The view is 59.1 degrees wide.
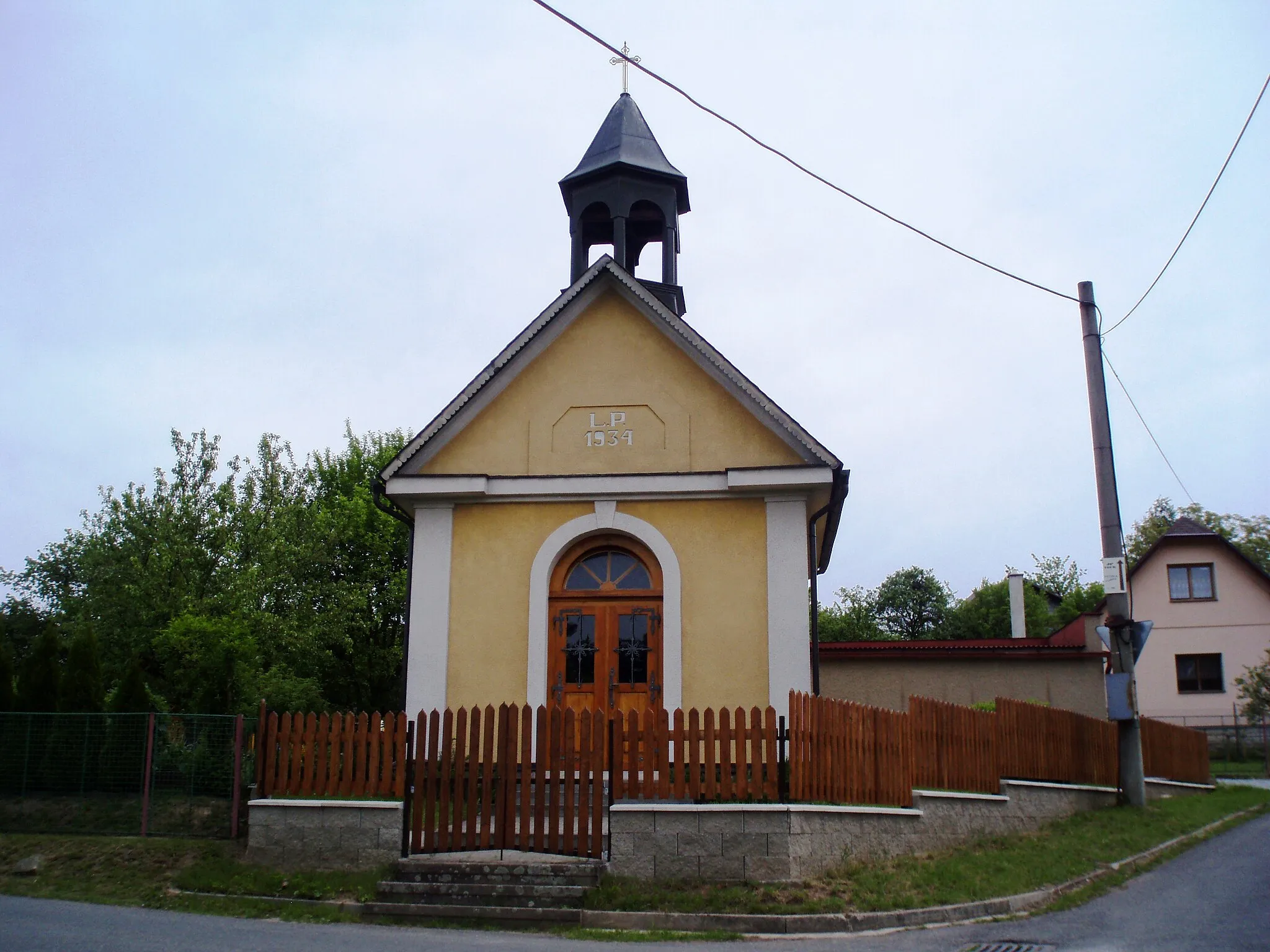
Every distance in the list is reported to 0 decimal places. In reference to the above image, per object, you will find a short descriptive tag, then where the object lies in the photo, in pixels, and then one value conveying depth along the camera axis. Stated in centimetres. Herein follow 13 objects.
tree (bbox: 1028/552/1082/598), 6938
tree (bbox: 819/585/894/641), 6234
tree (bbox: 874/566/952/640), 6631
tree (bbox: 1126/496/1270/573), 5425
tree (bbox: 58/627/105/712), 1493
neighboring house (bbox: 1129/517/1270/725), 3659
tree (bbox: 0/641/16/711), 1496
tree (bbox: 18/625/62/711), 1503
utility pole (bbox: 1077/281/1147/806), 1443
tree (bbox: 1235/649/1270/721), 3259
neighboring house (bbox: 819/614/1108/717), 2131
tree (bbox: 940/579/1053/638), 5316
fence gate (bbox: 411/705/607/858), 984
